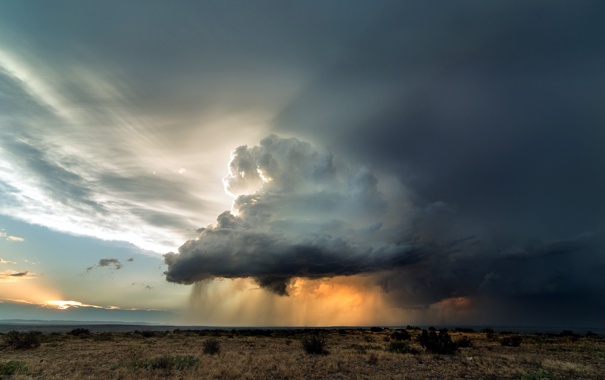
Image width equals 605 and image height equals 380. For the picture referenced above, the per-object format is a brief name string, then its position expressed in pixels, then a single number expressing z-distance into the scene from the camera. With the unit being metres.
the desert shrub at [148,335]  61.06
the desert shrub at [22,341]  35.88
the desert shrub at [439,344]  29.61
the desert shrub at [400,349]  30.91
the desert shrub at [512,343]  38.51
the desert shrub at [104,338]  49.51
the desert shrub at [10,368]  19.89
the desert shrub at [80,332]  63.37
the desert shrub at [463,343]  37.09
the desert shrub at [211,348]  30.67
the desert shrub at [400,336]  50.54
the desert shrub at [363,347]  32.68
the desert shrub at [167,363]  22.11
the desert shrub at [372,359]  24.52
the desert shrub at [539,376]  17.55
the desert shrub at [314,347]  30.49
